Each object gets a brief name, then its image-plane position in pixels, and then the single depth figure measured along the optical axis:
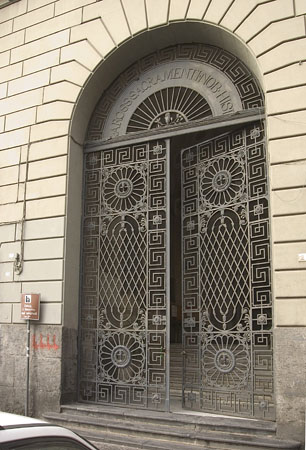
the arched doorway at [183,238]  7.60
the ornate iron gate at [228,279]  7.35
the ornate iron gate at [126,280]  8.23
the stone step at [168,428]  6.52
